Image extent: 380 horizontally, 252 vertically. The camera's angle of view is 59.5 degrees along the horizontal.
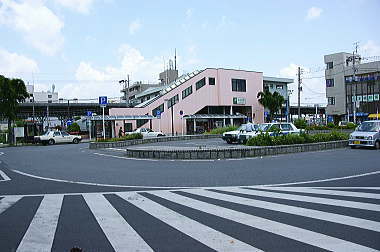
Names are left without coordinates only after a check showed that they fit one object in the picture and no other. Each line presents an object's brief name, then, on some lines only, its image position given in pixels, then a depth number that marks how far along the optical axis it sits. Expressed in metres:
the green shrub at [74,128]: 50.19
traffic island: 15.52
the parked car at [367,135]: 18.41
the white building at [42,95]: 91.00
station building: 48.41
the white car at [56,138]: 34.78
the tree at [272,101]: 53.31
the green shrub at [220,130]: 35.12
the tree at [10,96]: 35.28
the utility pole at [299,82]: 43.50
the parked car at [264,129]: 23.14
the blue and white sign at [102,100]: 24.50
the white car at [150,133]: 38.84
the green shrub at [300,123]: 34.74
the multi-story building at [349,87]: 62.66
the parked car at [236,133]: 24.61
